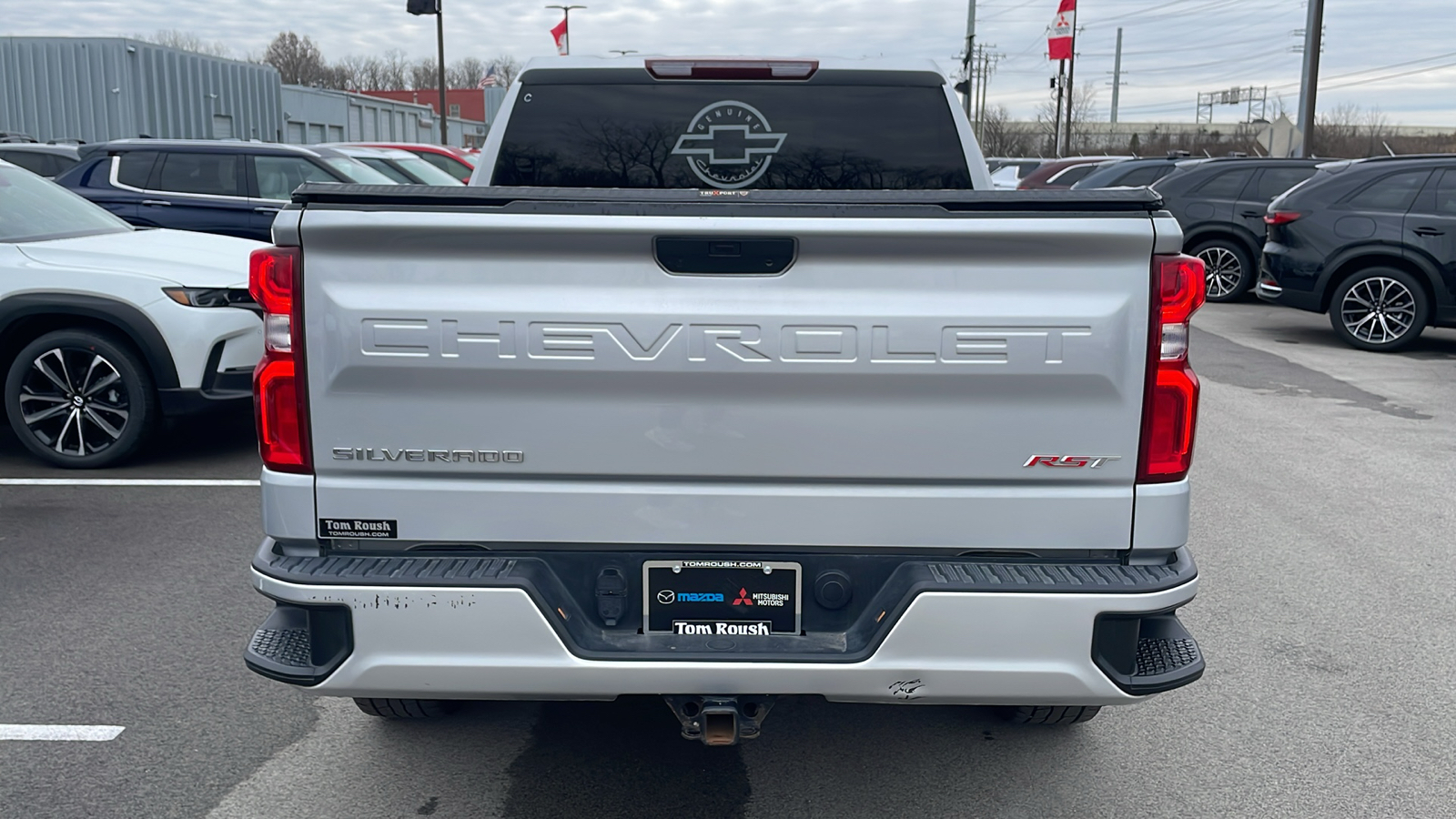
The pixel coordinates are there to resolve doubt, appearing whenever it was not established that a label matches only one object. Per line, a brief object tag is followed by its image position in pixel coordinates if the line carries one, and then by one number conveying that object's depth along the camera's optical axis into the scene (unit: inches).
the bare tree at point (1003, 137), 2689.5
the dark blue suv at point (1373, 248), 454.9
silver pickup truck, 104.6
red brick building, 3627.0
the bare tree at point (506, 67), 2389.8
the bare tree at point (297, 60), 4094.5
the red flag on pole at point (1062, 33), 1446.9
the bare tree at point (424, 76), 4766.2
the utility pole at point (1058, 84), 1901.6
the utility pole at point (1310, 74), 999.6
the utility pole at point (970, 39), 1742.7
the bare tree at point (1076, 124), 3087.1
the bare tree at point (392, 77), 4658.0
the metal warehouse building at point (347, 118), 2137.1
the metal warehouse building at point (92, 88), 1572.3
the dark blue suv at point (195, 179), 448.8
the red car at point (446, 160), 823.1
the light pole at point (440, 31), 1282.0
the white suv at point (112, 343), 262.5
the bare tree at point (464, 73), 4899.1
